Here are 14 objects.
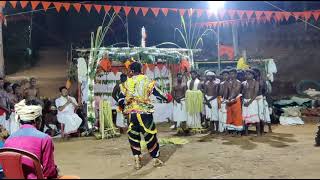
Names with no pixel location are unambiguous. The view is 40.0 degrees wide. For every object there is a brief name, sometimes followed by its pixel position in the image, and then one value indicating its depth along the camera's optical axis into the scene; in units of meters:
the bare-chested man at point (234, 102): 10.73
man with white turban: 4.37
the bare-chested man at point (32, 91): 10.88
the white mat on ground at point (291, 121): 12.80
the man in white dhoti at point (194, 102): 11.47
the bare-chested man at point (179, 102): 11.72
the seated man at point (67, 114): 11.38
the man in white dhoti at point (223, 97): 10.96
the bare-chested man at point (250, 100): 10.51
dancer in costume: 7.29
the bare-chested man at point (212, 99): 11.41
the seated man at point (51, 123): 11.70
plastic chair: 4.12
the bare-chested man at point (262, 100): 10.61
